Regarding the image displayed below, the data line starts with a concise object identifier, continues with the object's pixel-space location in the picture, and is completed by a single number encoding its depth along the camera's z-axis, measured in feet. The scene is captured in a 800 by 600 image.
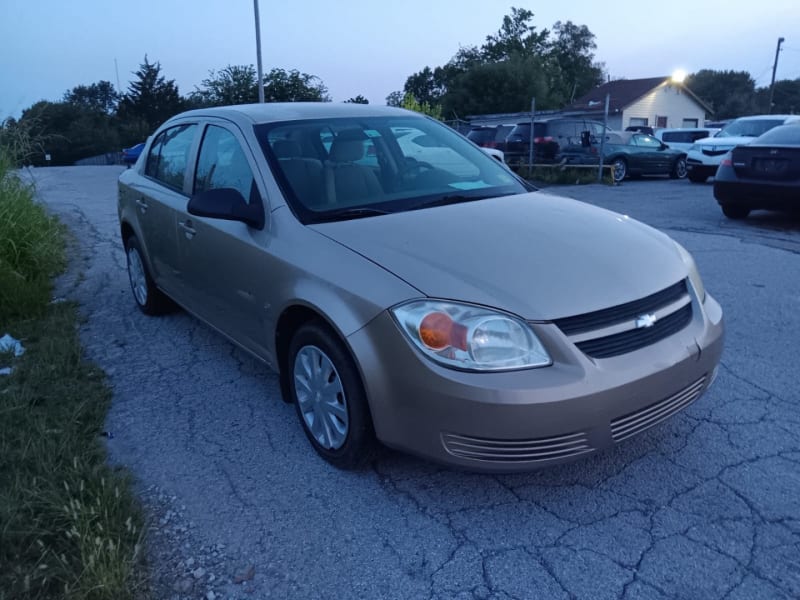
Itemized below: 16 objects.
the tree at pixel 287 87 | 98.02
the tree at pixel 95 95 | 344.90
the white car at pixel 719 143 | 50.59
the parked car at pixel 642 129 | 97.10
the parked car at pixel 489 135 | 68.18
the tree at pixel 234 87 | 97.55
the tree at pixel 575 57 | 243.81
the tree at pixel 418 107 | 81.05
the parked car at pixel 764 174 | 27.76
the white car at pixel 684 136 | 72.13
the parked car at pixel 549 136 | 61.00
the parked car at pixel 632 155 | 58.03
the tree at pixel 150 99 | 220.43
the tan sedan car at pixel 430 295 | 8.06
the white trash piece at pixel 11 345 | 15.23
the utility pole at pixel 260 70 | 72.29
